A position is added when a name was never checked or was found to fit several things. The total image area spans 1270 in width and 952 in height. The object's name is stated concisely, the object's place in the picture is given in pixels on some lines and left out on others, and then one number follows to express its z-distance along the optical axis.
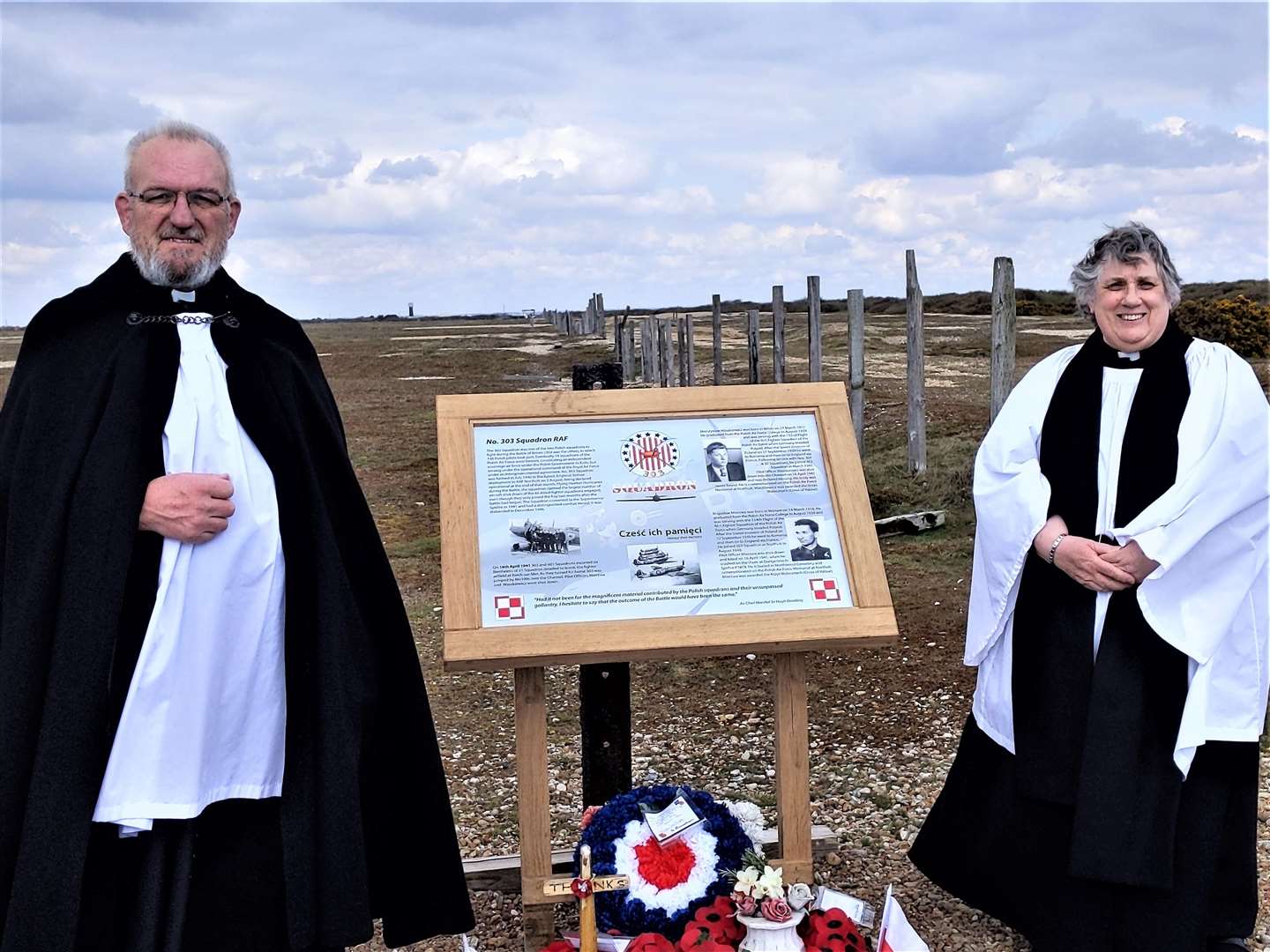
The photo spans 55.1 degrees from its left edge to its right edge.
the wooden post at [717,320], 19.06
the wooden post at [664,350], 22.31
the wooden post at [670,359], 21.92
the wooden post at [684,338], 20.99
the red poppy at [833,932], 3.51
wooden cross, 3.49
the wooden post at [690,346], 20.38
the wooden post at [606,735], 4.23
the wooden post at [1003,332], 10.40
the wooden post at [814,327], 13.75
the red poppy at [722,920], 3.56
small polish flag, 3.57
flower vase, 3.45
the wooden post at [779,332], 16.02
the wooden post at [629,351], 27.29
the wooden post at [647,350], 25.62
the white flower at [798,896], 3.51
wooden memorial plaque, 3.56
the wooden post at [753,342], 17.08
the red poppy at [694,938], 3.46
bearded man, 2.86
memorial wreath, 3.72
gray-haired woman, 3.52
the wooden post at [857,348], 12.72
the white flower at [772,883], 3.49
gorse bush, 18.33
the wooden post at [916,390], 11.83
